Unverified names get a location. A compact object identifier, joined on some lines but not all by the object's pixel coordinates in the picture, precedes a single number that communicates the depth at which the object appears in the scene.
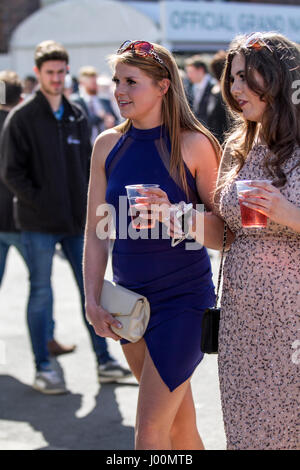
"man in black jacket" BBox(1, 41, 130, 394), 5.28
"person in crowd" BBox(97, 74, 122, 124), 12.18
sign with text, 16.08
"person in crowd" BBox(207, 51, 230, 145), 9.16
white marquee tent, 16.70
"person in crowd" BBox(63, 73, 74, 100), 10.82
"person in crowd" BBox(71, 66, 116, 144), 11.09
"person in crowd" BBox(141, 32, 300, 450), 2.80
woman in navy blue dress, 3.12
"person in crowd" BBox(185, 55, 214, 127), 10.51
